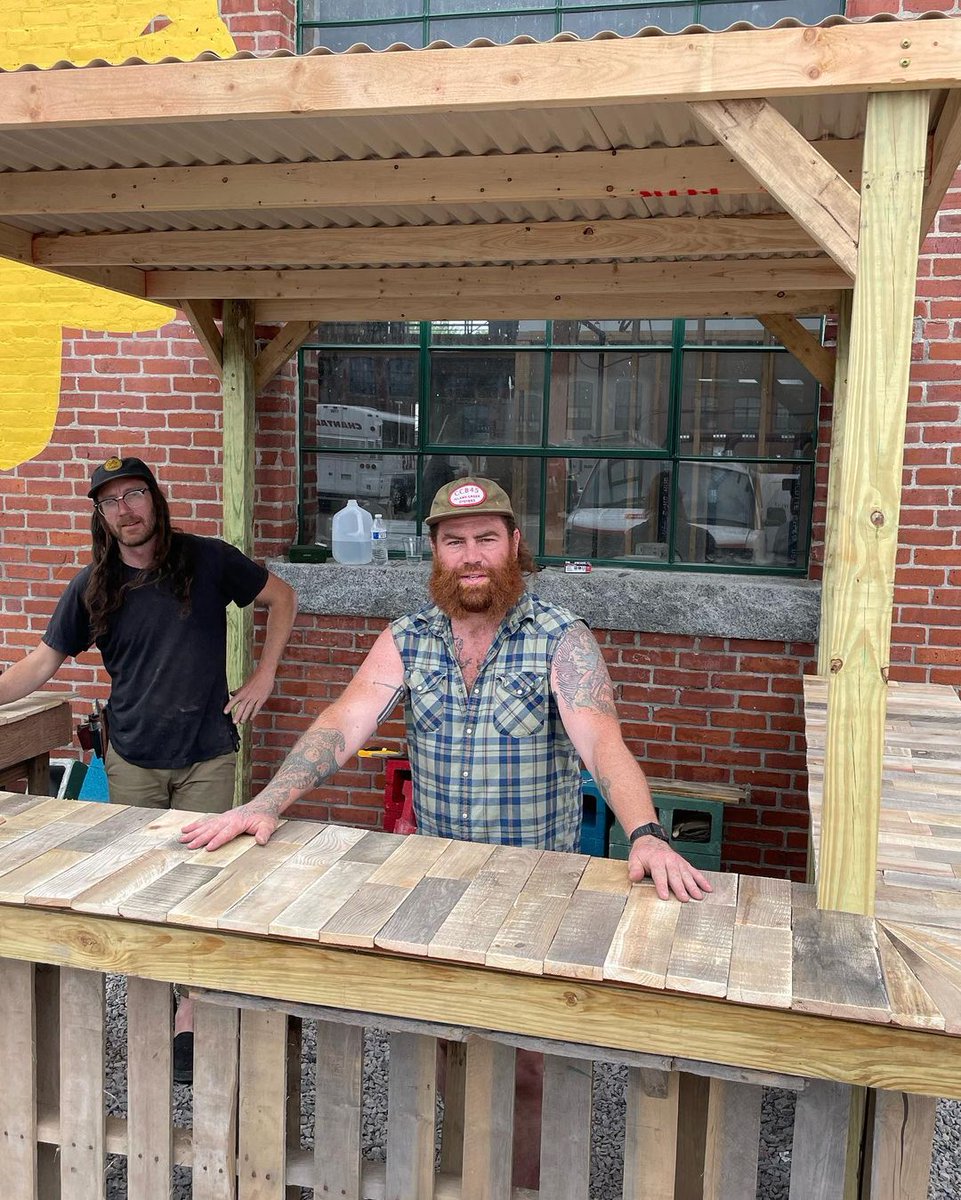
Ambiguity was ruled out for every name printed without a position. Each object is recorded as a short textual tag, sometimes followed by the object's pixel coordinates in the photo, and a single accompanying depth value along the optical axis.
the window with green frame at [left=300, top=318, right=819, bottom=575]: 5.19
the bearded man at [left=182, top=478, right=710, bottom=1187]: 2.81
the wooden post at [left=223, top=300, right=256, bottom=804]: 5.02
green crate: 4.79
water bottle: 5.63
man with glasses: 3.81
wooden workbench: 3.89
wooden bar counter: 1.90
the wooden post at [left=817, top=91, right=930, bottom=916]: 2.02
